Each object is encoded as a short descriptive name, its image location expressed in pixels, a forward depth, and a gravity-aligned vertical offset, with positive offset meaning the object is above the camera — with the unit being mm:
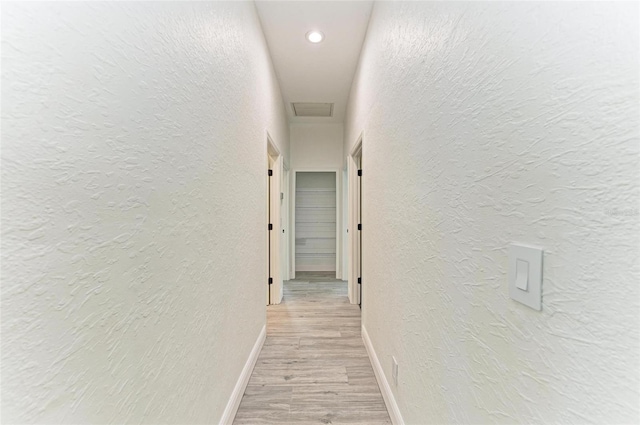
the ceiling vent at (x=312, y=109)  3771 +1340
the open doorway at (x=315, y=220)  5258 -300
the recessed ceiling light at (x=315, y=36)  2332 +1421
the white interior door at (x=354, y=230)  3354 -311
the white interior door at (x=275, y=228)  3301 -283
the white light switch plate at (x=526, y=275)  542 -140
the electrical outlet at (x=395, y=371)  1462 -877
